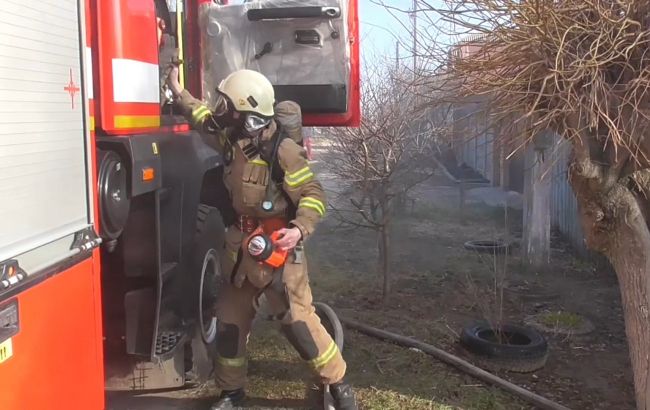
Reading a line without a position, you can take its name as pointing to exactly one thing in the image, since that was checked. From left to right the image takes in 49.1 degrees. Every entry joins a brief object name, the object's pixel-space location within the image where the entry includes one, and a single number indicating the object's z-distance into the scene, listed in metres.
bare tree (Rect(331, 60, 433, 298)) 5.84
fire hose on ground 3.96
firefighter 3.43
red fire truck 1.93
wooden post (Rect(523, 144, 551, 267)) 7.56
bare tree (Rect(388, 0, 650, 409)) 2.79
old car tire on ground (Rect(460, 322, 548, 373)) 4.51
